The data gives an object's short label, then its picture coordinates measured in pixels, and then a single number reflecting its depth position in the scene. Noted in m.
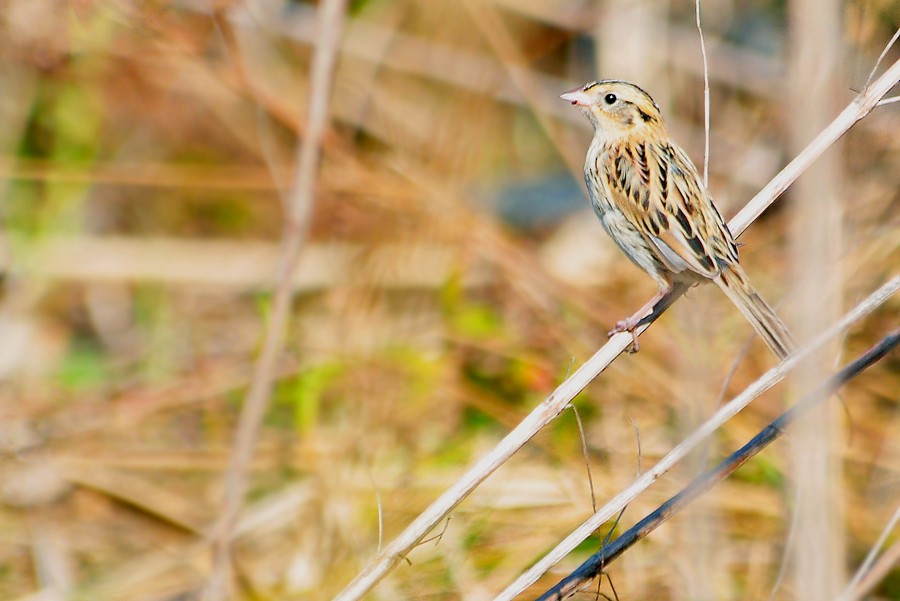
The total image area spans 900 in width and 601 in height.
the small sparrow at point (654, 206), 6.06
